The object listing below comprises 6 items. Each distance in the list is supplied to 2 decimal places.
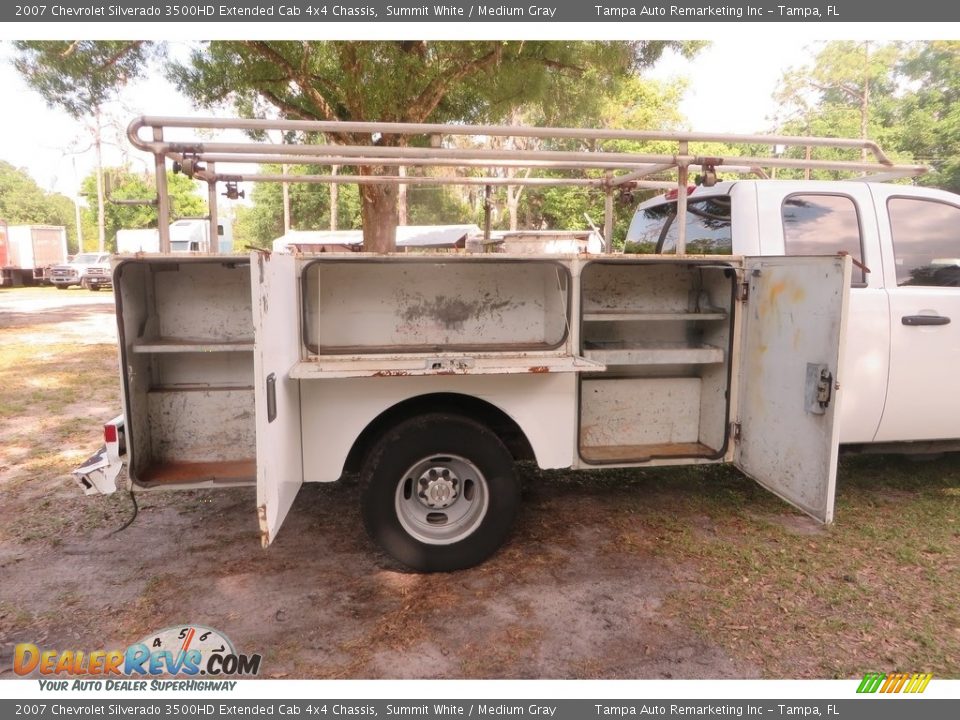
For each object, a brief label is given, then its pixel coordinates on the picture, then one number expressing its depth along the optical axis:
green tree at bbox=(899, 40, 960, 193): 24.77
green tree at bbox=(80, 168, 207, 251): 38.03
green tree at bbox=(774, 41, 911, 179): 29.06
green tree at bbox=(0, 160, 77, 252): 66.06
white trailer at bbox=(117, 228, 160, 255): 25.85
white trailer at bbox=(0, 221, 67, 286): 29.30
